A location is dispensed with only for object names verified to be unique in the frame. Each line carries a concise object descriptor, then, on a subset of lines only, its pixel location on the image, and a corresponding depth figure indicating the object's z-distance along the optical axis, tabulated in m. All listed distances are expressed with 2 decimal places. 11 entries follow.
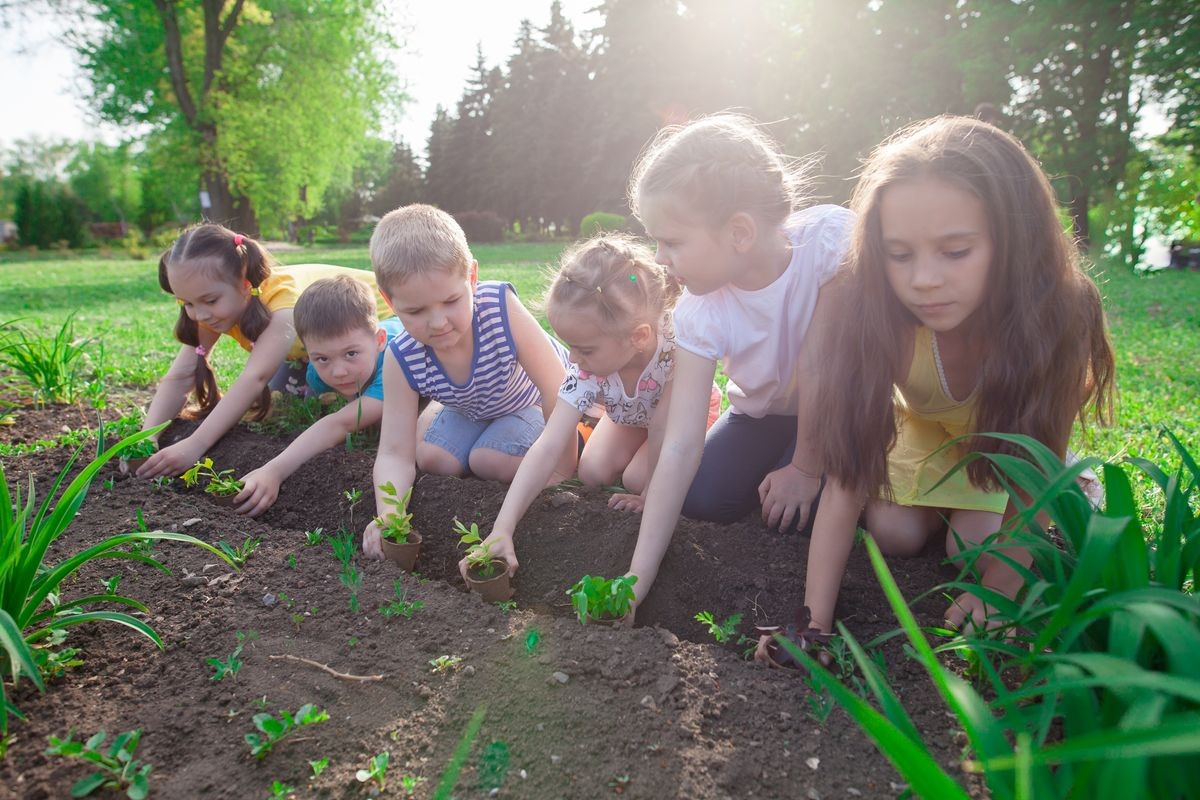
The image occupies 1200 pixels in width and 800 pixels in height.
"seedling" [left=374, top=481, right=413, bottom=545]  2.33
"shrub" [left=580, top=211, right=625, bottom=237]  20.62
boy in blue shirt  3.24
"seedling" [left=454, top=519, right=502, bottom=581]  2.11
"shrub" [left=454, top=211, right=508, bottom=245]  31.28
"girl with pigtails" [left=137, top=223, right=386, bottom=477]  3.38
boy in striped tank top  2.70
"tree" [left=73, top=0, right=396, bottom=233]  21.58
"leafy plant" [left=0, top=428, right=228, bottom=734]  1.62
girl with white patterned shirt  2.48
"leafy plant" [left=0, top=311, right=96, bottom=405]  4.02
